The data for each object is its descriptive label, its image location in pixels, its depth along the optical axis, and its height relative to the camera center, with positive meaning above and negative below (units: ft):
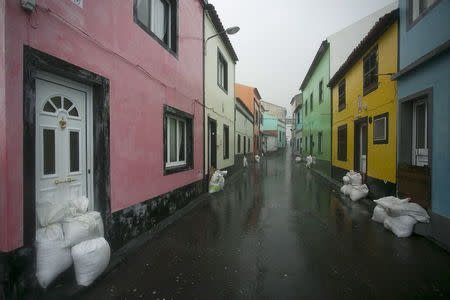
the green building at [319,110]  44.42 +7.86
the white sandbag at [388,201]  15.46 -3.39
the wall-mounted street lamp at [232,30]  29.07 +13.65
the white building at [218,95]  29.07 +7.21
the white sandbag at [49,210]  8.96 -2.34
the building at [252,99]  80.25 +15.67
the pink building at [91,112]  7.84 +1.55
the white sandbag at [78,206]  9.81 -2.36
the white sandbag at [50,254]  8.58 -3.75
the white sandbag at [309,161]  58.85 -3.26
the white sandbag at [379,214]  17.07 -4.61
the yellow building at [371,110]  20.74 +3.92
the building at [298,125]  88.21 +8.30
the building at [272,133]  135.49 +8.46
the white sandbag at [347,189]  26.13 -4.43
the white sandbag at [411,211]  14.42 -3.72
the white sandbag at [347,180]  26.88 -3.46
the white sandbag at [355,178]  25.42 -3.17
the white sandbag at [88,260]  9.13 -4.21
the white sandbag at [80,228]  9.15 -3.09
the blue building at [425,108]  13.48 +2.55
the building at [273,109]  181.78 +27.98
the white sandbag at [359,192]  24.18 -4.31
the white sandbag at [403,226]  14.61 -4.61
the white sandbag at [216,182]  28.91 -4.15
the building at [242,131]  51.79 +3.84
